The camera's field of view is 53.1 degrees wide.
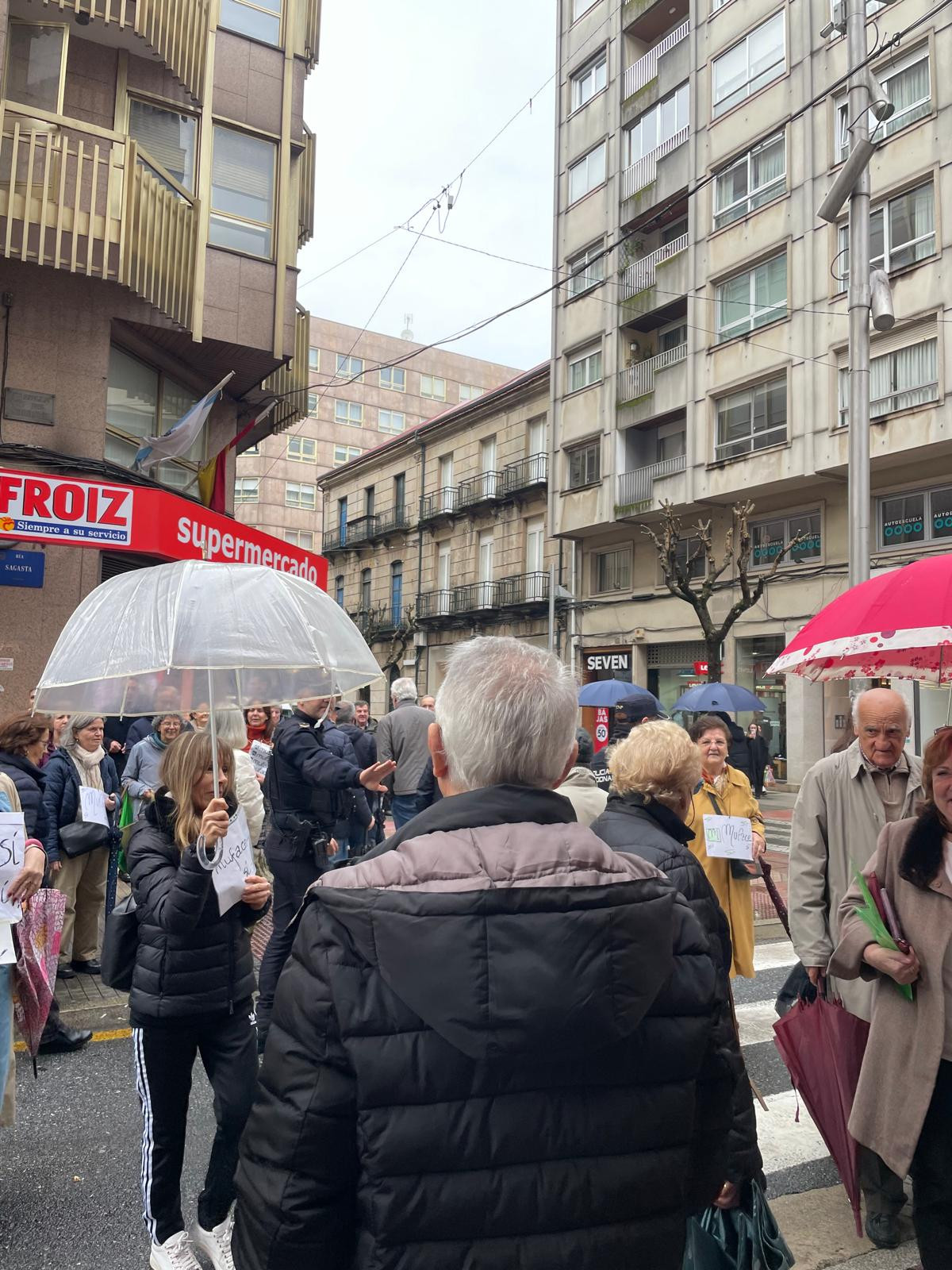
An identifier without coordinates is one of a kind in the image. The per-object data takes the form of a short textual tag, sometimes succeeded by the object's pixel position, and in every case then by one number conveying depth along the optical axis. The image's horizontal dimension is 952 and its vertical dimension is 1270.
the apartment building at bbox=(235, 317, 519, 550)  54.84
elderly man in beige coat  3.89
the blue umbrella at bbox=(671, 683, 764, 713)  13.76
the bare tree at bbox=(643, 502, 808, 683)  18.42
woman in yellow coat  4.57
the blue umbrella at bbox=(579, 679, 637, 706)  14.22
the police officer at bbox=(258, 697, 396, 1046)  5.31
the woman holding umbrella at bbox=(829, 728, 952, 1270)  2.93
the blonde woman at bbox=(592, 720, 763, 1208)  2.78
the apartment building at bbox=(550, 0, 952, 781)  18.91
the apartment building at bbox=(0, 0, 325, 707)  10.73
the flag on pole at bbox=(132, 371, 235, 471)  12.45
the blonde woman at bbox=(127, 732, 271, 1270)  3.01
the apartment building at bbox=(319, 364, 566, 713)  31.48
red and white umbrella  3.43
